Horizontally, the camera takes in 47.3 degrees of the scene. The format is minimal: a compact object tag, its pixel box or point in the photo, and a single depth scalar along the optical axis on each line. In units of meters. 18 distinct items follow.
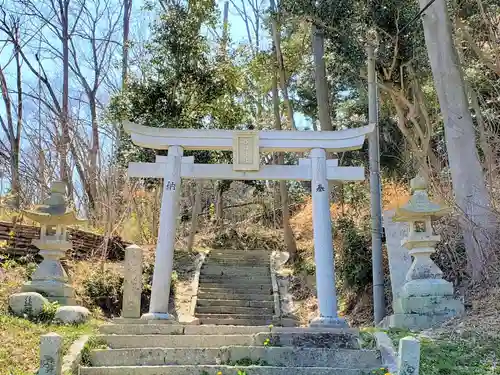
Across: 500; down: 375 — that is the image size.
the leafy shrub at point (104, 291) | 11.88
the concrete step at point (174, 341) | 6.83
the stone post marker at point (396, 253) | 10.39
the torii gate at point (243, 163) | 9.16
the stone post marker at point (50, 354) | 5.25
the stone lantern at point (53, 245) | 8.75
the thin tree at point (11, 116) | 16.73
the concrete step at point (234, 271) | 15.74
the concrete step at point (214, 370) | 5.87
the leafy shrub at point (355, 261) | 12.27
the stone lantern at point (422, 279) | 7.89
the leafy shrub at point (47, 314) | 7.95
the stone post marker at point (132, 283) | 10.39
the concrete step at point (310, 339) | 6.77
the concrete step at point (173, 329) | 7.21
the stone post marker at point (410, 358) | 4.93
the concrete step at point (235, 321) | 12.35
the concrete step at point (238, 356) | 6.27
